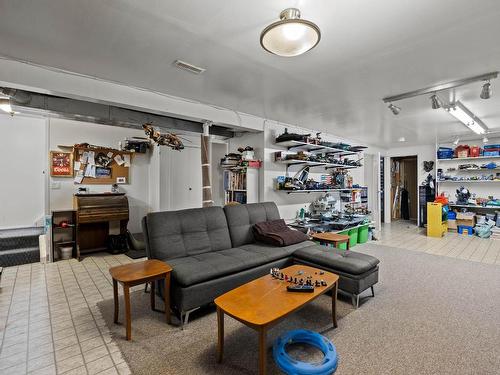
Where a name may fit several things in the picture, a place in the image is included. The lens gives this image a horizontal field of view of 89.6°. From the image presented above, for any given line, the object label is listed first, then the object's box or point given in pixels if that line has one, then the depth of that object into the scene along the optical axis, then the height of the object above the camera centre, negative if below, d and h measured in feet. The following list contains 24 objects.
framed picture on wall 14.39 +1.48
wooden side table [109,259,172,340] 6.73 -2.43
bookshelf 15.57 +0.14
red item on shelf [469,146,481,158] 21.45 +2.81
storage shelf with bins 21.21 +0.51
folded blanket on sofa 10.94 -2.14
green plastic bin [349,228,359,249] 16.97 -3.55
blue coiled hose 5.29 -3.87
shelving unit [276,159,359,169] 15.82 +1.54
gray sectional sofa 7.72 -2.58
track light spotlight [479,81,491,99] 8.77 +3.32
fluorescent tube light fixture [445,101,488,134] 12.31 +3.71
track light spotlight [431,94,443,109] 10.65 +3.56
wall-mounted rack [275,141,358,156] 16.04 +2.64
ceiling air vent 8.41 +4.18
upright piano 14.12 -1.64
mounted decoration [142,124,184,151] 12.17 +2.62
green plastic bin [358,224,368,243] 17.97 -3.50
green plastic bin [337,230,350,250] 15.50 -3.72
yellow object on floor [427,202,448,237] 20.07 -2.88
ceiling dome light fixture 5.17 +3.27
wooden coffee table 5.15 -2.75
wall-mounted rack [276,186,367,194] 15.81 -0.32
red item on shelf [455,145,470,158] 21.88 +2.88
